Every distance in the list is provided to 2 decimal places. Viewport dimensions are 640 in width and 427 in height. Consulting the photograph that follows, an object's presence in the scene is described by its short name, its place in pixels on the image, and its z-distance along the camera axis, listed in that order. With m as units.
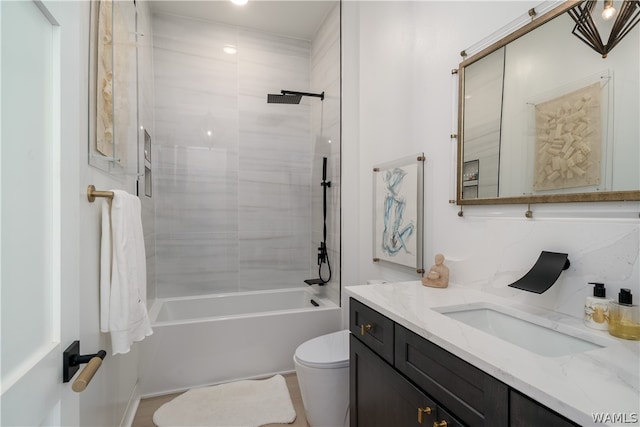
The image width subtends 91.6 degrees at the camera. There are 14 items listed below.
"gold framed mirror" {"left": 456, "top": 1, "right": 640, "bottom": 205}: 0.99
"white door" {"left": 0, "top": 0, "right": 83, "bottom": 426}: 0.51
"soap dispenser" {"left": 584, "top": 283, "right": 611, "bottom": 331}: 0.97
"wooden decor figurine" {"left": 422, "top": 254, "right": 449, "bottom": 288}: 1.58
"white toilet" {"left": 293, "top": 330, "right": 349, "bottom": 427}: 1.67
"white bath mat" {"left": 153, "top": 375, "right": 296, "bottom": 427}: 1.85
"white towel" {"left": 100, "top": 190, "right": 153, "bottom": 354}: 1.16
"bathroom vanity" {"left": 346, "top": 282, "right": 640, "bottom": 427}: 0.64
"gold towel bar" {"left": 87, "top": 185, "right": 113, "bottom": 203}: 1.07
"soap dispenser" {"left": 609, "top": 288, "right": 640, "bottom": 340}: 0.90
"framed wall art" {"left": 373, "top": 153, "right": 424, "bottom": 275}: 1.90
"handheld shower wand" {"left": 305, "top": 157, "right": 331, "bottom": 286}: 2.82
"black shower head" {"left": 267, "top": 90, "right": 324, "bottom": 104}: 2.85
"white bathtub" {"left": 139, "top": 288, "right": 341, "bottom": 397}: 2.14
